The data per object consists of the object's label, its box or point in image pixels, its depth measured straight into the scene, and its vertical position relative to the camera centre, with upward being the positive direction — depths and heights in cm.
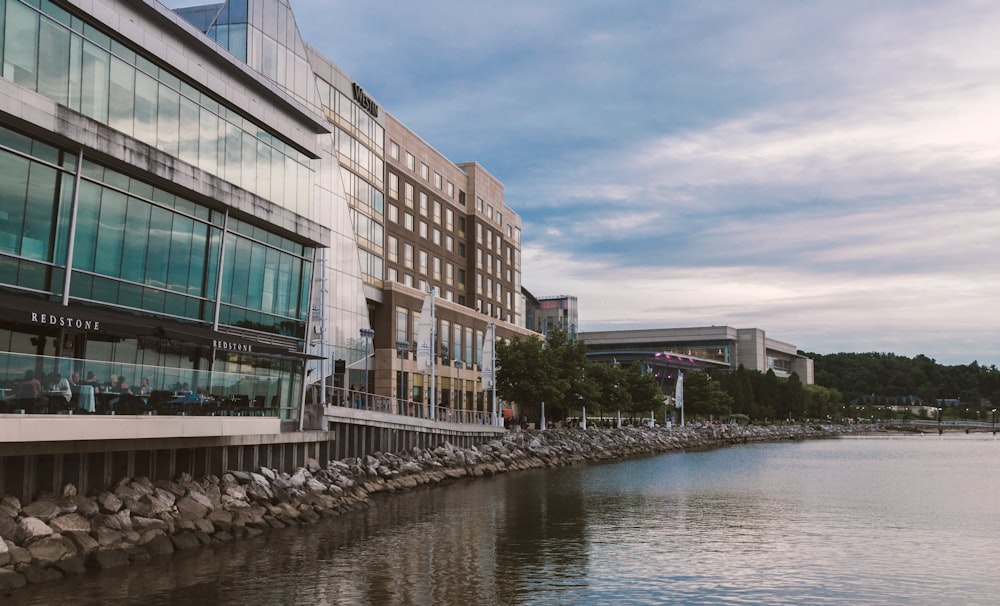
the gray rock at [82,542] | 2747 -356
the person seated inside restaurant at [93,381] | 2812 +114
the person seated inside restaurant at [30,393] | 2589 +70
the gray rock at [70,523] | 2762 -305
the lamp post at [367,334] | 6182 +604
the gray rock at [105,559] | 2725 -401
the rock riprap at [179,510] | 2627 -306
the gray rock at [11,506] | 2662 -248
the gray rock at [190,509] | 3256 -299
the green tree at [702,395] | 16350 +651
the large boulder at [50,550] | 2586 -363
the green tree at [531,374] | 8844 +514
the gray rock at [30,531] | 2614 -311
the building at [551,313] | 19242 +2396
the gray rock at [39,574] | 2500 -412
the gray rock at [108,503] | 2998 -261
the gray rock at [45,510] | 2733 -264
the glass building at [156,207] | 3053 +837
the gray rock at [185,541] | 3075 -388
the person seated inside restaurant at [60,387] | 2688 +91
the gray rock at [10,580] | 2433 -417
